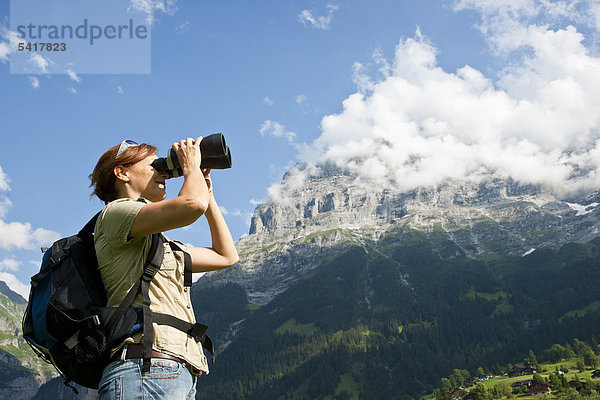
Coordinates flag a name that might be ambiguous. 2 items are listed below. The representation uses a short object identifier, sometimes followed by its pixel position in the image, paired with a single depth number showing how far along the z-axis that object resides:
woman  3.42
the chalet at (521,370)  130.88
